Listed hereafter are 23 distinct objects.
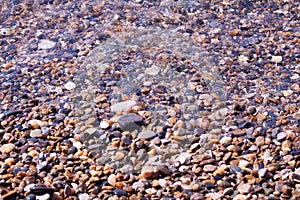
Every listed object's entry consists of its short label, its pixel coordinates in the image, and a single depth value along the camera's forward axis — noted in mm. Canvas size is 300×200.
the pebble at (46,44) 2947
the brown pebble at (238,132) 2168
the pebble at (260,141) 2100
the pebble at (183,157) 2059
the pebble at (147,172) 1992
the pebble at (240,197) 1854
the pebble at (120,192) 1918
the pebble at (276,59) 2695
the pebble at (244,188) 1882
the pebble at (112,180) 1969
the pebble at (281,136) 2113
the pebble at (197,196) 1877
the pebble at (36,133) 2232
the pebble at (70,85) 2545
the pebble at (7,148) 2154
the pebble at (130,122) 2244
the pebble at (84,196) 1915
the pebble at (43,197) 1909
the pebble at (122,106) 2363
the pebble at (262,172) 1941
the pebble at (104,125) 2260
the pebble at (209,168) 1997
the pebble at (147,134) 2197
